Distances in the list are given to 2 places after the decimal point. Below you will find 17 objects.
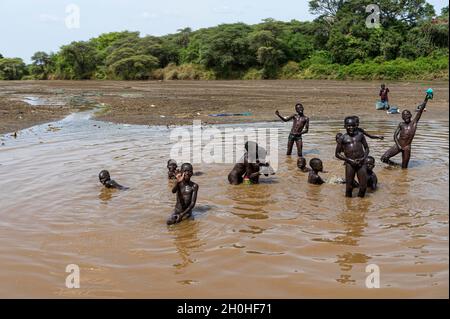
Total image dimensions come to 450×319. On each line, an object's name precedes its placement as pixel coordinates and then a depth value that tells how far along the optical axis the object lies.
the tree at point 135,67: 61.12
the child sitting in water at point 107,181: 8.35
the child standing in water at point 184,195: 6.40
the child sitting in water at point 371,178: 7.87
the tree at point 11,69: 76.62
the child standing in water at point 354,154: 7.31
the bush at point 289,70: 54.00
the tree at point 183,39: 72.00
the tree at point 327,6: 56.58
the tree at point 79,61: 70.19
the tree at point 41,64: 77.19
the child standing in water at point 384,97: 20.30
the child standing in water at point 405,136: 9.40
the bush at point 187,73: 60.31
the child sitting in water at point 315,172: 8.38
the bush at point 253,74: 55.94
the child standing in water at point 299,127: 10.72
